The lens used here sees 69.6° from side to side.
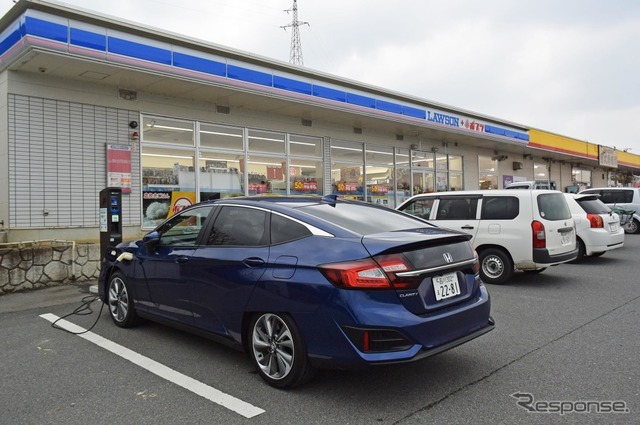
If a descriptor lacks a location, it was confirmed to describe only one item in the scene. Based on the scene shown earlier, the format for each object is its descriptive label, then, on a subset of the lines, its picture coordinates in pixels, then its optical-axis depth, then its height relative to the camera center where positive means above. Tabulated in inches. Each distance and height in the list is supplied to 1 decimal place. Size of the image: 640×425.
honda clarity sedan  128.8 -22.3
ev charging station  295.4 +1.5
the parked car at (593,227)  403.9 -15.4
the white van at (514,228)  303.9 -11.7
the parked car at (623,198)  635.5 +15.4
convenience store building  345.7 +91.5
